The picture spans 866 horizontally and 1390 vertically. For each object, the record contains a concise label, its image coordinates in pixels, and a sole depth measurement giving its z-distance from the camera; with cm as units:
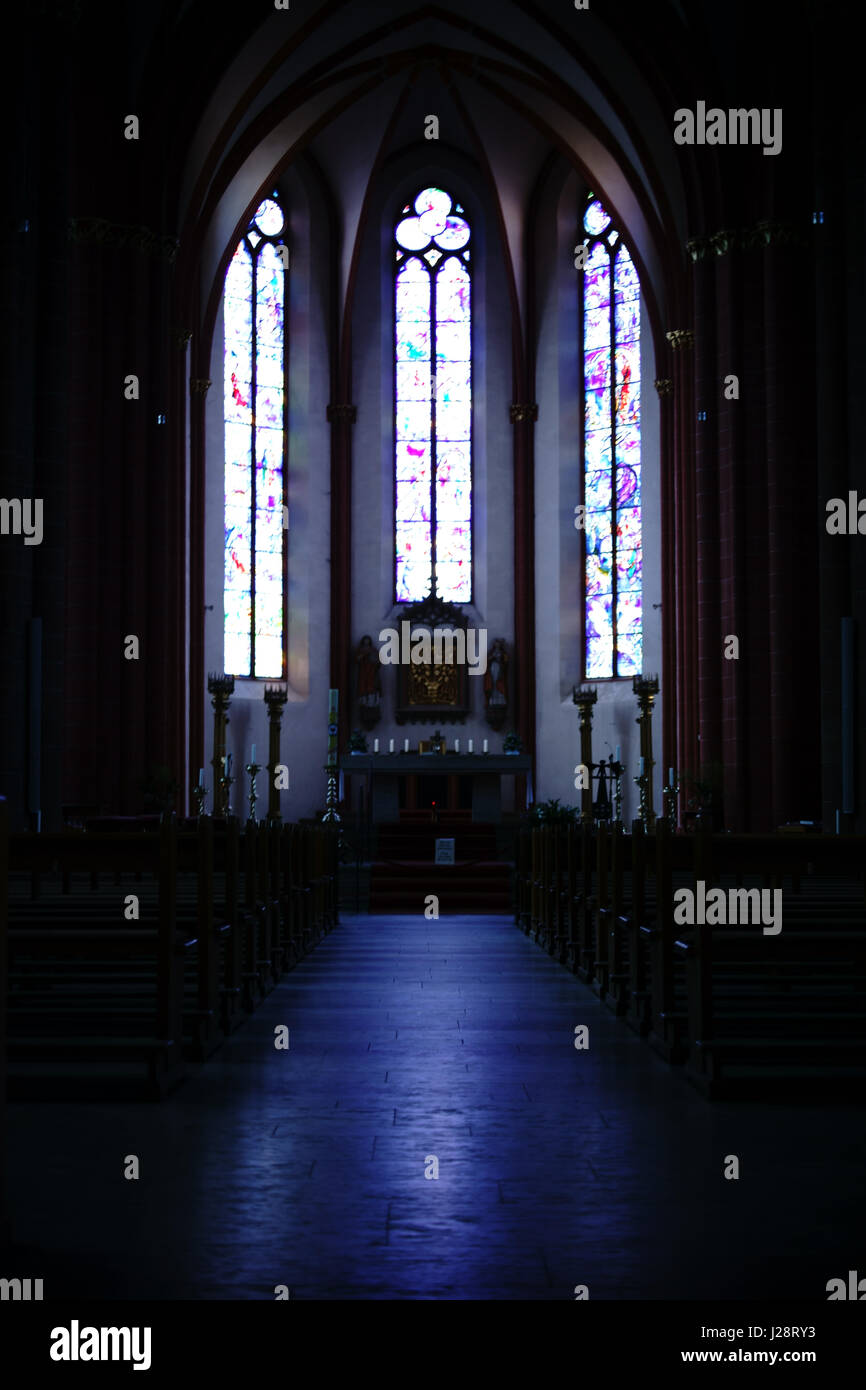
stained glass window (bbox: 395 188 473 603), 3219
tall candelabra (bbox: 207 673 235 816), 2302
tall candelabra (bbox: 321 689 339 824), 2255
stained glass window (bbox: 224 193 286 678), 3073
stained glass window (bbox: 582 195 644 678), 3059
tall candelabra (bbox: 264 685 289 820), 2191
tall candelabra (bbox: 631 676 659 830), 2358
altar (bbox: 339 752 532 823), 2625
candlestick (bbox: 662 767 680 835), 2248
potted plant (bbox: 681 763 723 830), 2234
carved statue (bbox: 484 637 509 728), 3102
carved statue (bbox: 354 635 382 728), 3092
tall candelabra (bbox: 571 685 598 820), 2276
